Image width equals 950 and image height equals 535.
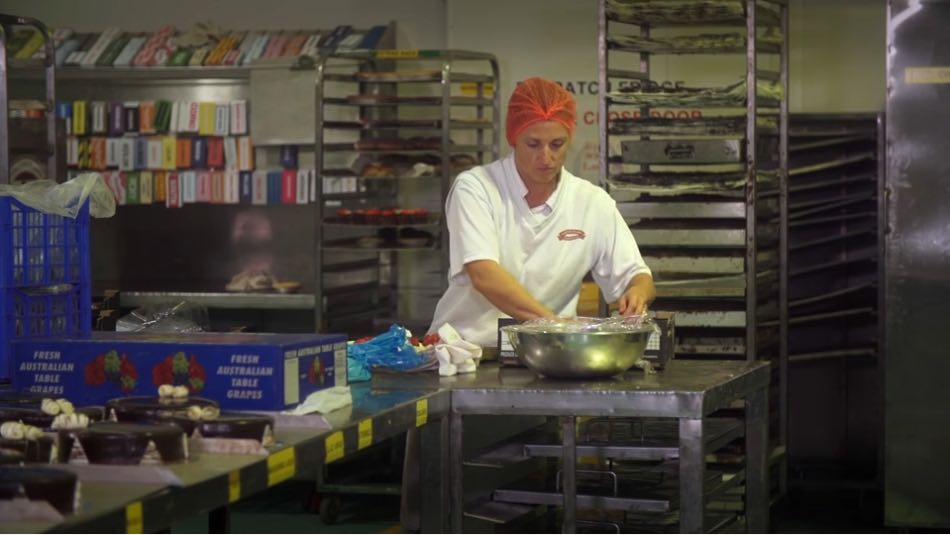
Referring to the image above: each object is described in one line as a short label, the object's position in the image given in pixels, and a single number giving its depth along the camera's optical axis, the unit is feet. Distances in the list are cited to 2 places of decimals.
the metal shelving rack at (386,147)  23.73
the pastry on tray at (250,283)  25.09
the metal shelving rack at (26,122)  21.27
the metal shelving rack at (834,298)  23.98
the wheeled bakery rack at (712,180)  20.75
